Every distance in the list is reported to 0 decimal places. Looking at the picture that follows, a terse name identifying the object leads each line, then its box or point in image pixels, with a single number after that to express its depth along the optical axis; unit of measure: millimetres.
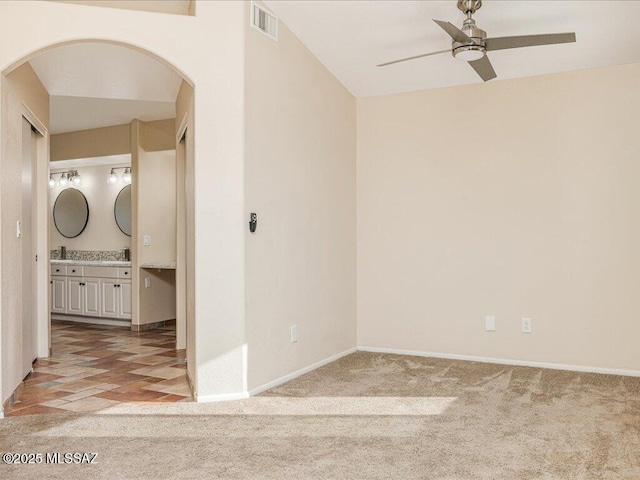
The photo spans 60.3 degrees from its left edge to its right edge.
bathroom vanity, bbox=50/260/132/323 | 6980
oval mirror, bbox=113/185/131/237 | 7711
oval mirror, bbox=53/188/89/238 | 8188
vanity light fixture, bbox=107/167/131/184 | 7676
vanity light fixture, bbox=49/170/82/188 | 8219
